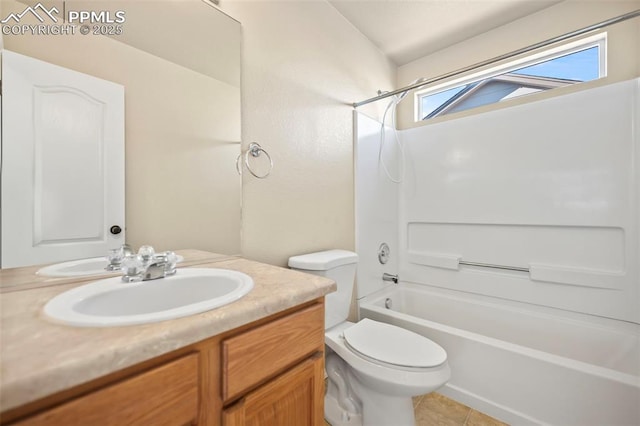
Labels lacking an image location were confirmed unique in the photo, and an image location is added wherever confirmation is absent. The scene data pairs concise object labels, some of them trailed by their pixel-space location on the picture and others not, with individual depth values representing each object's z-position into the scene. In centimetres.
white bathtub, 118
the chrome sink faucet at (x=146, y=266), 82
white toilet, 111
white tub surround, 136
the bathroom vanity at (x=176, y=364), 39
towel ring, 128
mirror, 85
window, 179
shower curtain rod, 121
